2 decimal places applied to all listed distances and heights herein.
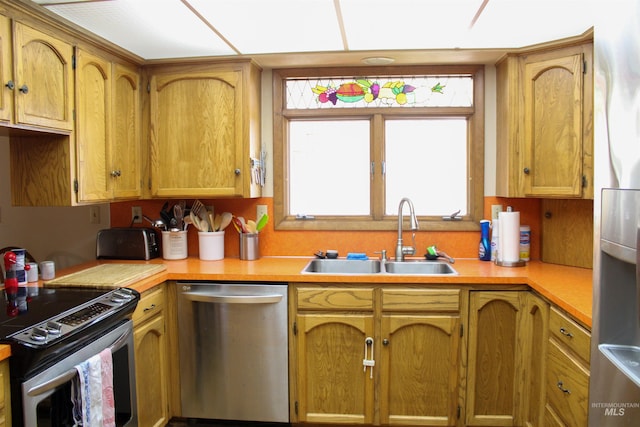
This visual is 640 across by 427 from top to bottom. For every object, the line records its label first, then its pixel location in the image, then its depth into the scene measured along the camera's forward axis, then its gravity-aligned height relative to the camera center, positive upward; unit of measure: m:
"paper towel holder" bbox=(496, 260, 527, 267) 2.53 -0.37
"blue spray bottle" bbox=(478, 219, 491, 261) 2.71 -0.27
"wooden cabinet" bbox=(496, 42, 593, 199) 2.25 +0.39
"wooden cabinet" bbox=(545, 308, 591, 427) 1.63 -0.68
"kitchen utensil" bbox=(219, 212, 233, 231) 2.85 -0.13
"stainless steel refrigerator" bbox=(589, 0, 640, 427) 0.97 -0.05
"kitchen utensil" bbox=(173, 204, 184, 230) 2.80 -0.10
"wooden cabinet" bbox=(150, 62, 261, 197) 2.62 +0.40
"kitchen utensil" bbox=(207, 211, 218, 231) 2.81 -0.14
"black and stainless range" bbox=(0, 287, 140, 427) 1.38 -0.50
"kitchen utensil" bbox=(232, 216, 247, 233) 2.82 -0.17
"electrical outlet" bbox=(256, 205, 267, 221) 2.95 -0.07
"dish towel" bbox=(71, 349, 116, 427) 1.56 -0.68
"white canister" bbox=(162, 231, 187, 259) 2.77 -0.27
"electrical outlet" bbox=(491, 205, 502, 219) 2.81 -0.08
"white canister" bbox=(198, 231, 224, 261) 2.76 -0.28
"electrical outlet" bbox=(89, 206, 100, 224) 2.98 -0.10
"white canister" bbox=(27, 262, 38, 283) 2.12 -0.34
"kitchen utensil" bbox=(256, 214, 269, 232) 2.83 -0.15
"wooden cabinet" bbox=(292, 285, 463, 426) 2.29 -0.80
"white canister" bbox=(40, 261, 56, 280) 2.16 -0.33
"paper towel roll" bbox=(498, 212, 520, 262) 2.51 -0.21
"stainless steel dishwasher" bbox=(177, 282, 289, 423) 2.33 -0.78
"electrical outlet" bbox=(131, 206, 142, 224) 3.01 -0.09
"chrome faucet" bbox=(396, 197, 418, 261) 2.68 -0.29
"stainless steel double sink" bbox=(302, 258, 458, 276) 2.67 -0.41
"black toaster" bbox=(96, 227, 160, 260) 2.74 -0.26
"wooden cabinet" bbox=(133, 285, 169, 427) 2.11 -0.78
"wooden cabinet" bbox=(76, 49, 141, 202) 2.18 +0.37
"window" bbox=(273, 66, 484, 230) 2.83 +0.33
